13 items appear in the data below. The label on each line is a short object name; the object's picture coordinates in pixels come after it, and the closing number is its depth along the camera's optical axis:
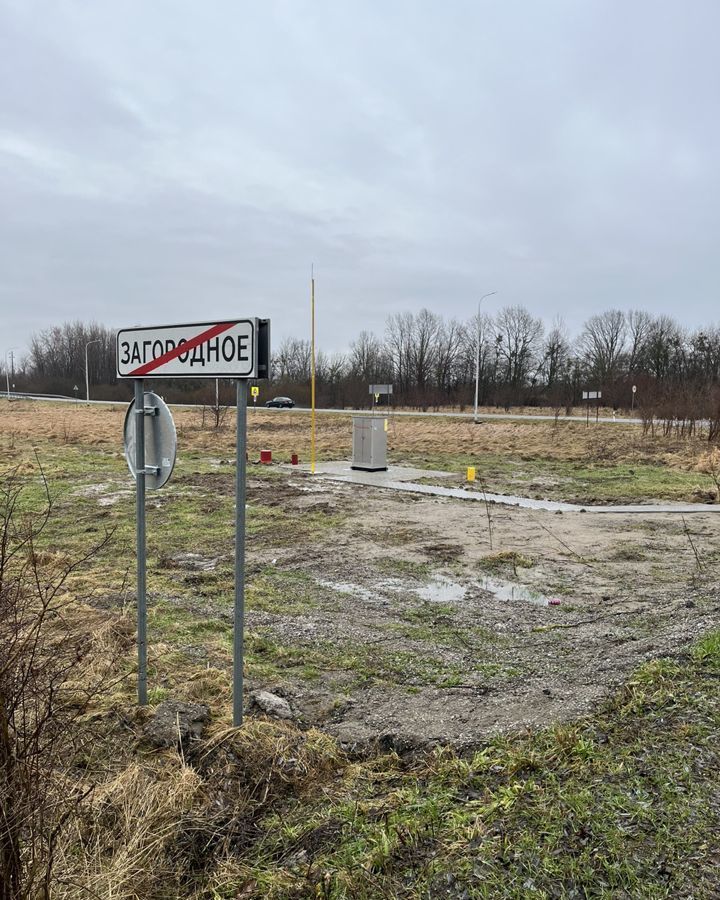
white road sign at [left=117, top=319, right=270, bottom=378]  3.23
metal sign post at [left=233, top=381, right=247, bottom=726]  3.33
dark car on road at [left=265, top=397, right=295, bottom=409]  63.78
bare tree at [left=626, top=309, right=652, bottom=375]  63.24
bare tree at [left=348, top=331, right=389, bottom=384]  75.51
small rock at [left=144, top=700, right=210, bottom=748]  3.68
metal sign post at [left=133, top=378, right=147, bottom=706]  3.90
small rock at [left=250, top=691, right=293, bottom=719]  4.13
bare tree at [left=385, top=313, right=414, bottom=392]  77.86
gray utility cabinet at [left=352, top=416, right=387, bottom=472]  17.36
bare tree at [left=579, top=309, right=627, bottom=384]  62.15
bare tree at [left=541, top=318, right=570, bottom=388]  68.81
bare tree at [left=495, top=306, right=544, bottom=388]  71.00
